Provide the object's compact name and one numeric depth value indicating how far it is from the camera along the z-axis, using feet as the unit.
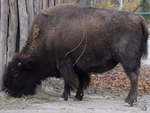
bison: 40.22
